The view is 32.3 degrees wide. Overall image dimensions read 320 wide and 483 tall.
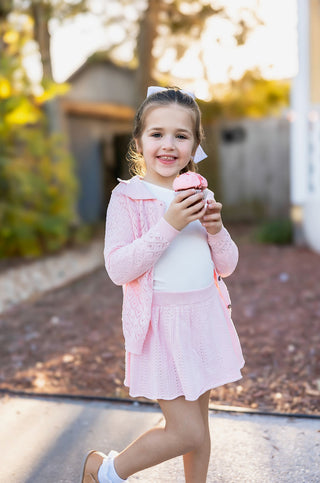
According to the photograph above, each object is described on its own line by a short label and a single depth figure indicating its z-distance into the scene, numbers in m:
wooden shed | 12.73
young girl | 1.82
